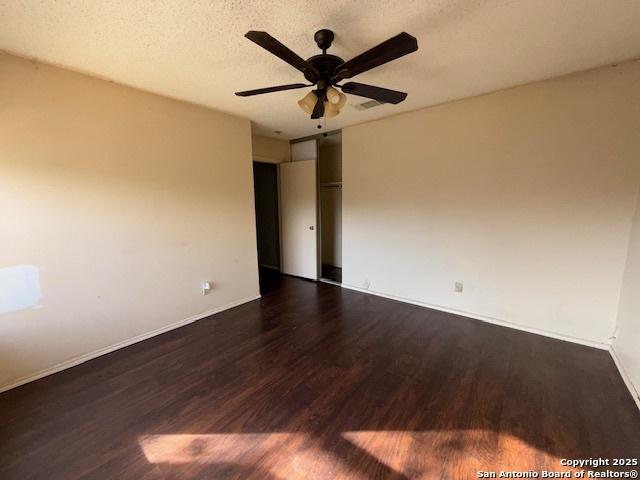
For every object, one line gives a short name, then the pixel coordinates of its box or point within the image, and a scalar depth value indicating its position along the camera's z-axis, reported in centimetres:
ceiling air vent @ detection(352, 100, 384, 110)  293
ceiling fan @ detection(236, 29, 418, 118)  135
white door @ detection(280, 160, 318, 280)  441
